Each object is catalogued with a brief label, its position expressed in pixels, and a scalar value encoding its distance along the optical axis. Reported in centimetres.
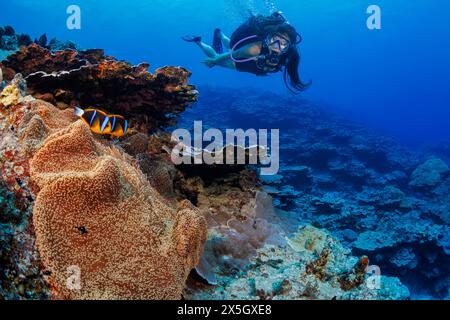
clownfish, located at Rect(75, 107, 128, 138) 299
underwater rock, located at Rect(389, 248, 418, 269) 690
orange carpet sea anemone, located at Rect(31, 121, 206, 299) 176
